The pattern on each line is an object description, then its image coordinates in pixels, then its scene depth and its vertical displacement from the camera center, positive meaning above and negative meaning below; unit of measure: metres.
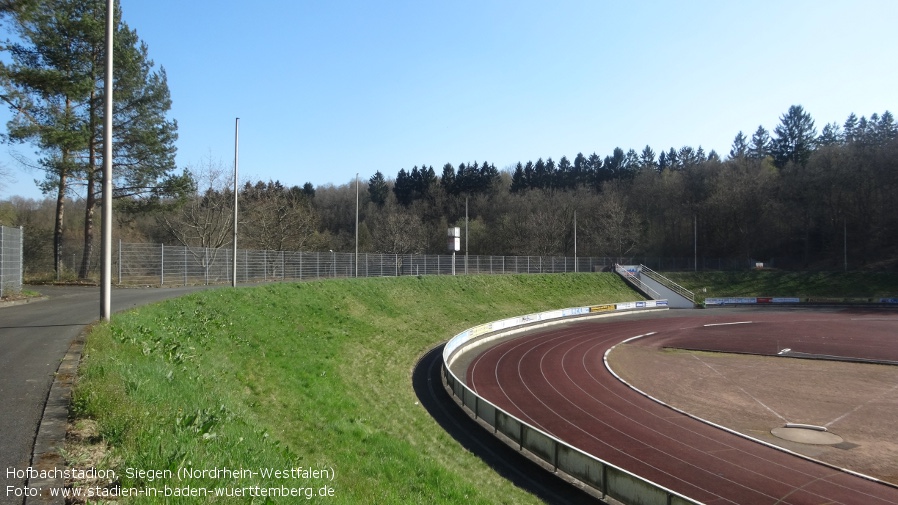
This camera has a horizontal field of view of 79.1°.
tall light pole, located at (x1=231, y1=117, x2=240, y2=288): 26.69 +6.06
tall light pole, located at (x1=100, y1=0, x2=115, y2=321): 12.77 +1.52
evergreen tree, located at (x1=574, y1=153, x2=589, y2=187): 109.54 +17.93
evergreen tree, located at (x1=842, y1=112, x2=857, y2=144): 86.47 +22.30
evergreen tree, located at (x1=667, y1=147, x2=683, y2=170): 108.94 +20.20
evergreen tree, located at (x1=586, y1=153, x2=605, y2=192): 107.38 +17.26
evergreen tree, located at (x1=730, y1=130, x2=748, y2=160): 107.56 +22.41
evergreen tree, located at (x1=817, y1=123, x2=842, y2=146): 93.00 +21.03
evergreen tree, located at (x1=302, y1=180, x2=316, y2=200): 108.06 +14.23
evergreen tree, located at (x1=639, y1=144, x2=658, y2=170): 109.75 +20.37
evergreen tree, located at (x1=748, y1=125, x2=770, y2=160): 103.89 +22.13
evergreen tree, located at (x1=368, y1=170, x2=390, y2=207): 113.12 +14.12
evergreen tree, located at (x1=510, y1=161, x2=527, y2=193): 109.56 +15.61
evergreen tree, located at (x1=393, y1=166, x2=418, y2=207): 109.06 +14.30
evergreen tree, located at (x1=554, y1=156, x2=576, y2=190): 110.44 +16.96
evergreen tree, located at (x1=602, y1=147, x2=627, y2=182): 106.62 +18.56
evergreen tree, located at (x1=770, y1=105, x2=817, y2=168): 93.88 +21.31
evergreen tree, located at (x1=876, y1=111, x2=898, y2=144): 75.19 +17.92
